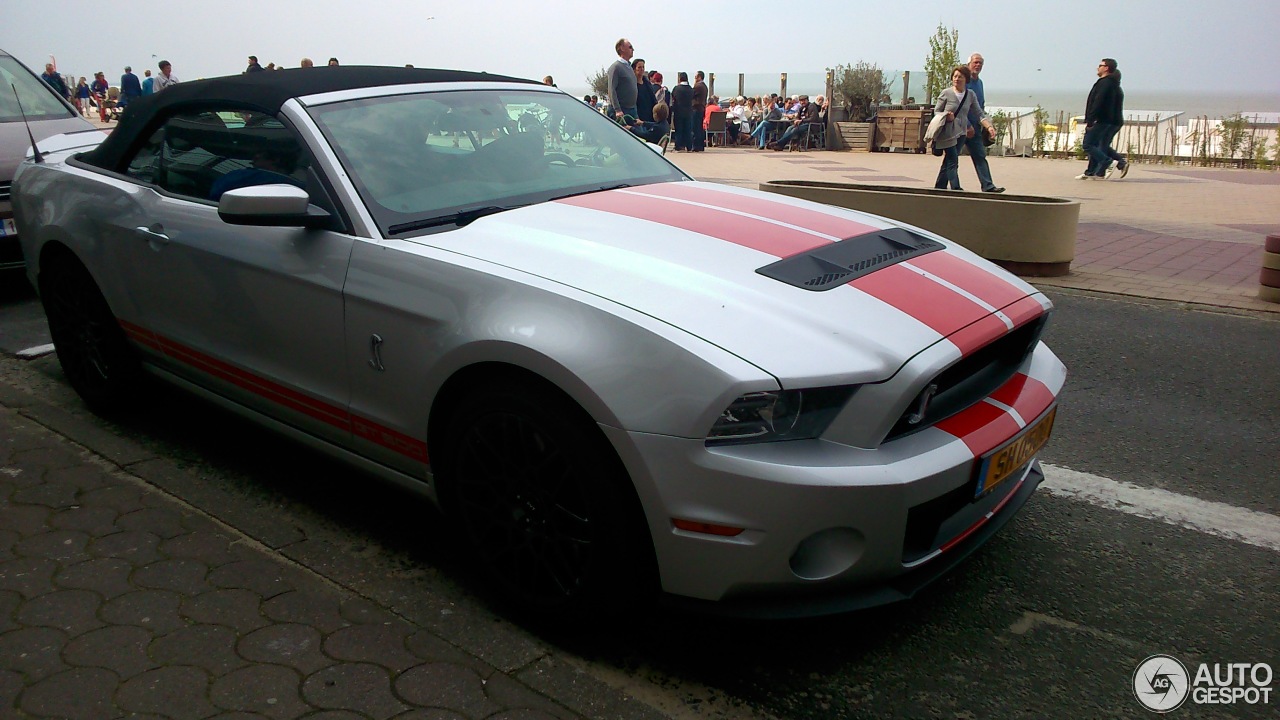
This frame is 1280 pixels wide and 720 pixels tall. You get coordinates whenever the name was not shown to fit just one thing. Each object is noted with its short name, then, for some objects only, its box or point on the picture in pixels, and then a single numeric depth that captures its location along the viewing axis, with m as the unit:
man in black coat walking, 14.50
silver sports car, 2.24
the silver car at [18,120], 6.47
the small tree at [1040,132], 21.72
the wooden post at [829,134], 24.13
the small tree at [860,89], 25.03
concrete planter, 7.70
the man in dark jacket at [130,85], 29.14
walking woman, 11.30
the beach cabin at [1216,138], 19.23
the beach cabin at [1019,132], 22.67
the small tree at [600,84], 34.50
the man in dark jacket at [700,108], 22.72
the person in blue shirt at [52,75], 28.57
